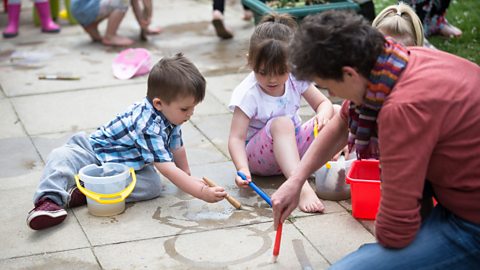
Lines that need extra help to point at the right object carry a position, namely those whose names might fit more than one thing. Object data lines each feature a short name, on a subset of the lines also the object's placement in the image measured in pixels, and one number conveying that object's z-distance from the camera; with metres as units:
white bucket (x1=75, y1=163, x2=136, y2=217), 3.38
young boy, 3.43
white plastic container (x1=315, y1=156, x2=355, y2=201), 3.54
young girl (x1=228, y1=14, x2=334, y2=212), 3.55
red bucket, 3.23
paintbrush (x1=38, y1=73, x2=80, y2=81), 5.63
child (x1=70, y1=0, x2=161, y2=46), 6.57
